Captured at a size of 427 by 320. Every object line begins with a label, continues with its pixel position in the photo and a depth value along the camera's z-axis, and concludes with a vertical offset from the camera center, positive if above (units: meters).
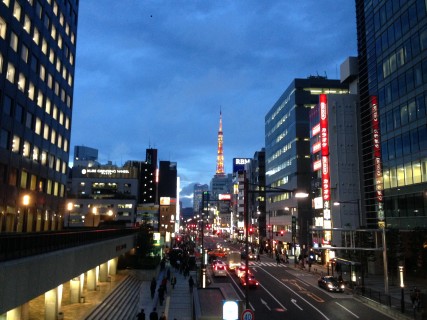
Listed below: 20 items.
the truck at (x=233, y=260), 61.41 -4.82
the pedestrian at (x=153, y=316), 24.45 -5.19
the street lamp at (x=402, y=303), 30.68 -5.53
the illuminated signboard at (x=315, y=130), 74.75 +17.64
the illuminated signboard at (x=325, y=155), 67.81 +11.73
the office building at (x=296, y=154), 89.19 +16.51
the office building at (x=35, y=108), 44.84 +14.91
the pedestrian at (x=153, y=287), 37.47 -5.43
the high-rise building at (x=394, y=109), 47.19 +15.01
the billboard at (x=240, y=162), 168.96 +26.43
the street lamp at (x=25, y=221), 50.32 +0.66
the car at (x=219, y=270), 53.28 -5.47
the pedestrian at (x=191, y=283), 41.62 -5.57
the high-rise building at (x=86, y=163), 183.25 +28.60
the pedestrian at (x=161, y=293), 34.89 -5.61
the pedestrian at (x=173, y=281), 44.53 -5.78
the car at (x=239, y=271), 51.35 -5.59
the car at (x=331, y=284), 41.78 -5.74
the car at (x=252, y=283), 43.43 -5.75
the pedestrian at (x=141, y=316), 24.44 -5.20
